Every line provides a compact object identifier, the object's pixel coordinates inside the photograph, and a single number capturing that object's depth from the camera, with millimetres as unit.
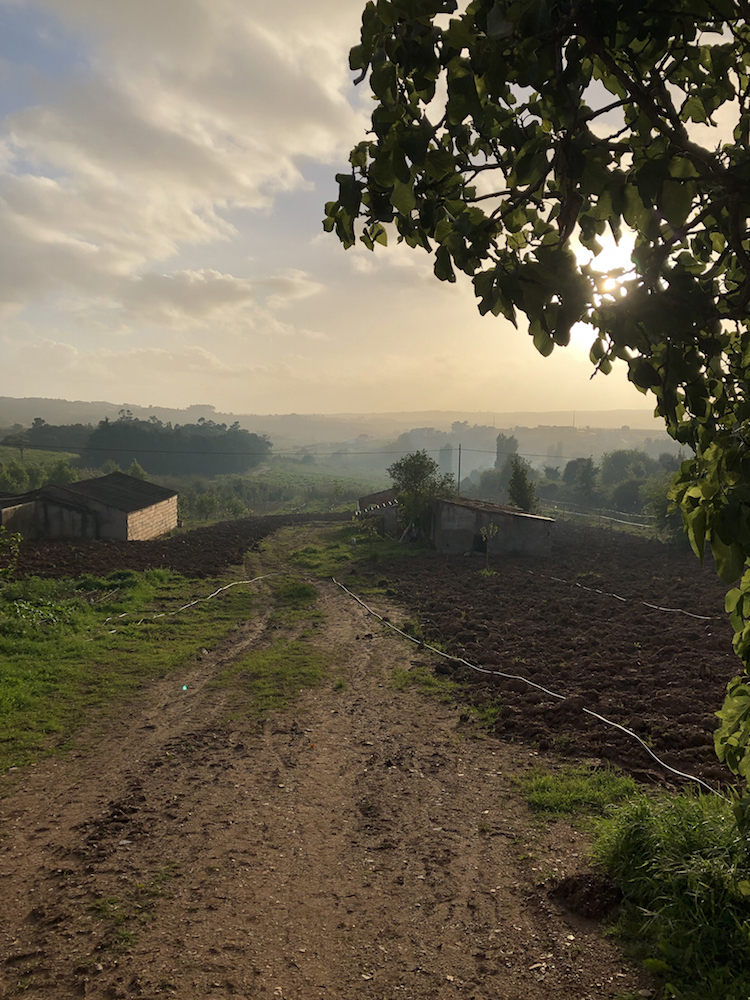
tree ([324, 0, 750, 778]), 1880
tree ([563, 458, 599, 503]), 75625
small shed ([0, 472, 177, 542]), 31547
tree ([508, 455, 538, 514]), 40188
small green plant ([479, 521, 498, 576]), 29297
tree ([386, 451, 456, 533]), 33594
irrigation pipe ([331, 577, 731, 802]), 7535
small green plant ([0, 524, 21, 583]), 12070
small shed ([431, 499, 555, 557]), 31672
